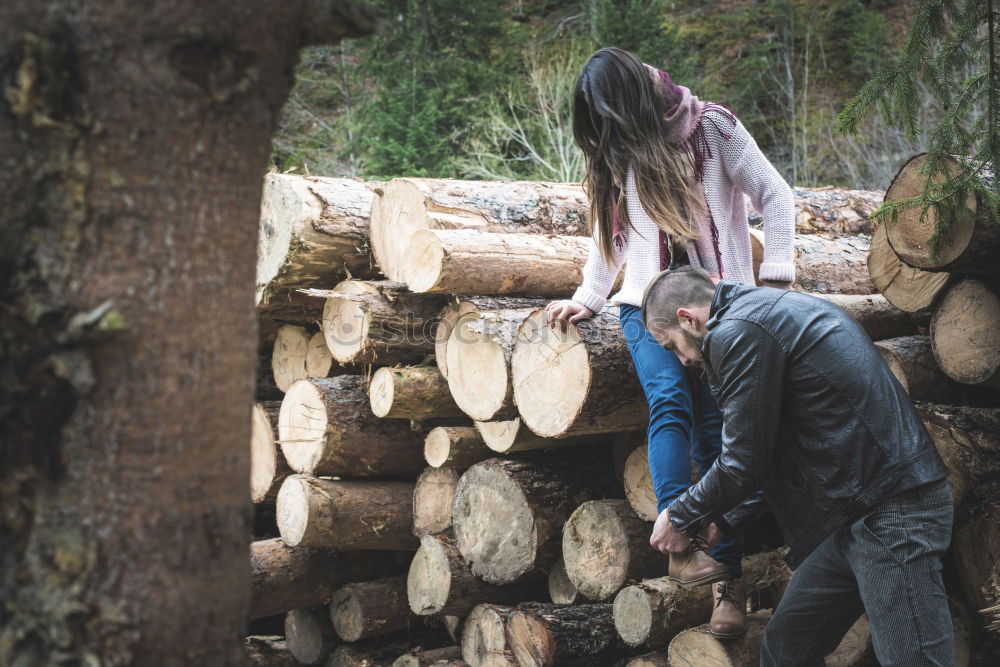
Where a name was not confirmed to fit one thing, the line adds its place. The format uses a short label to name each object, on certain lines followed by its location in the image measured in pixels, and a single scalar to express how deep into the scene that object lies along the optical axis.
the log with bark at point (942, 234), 3.07
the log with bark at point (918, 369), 3.52
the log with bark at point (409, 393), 4.03
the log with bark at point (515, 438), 3.71
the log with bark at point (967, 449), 3.15
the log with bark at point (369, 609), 4.46
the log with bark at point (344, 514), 4.23
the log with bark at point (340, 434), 4.25
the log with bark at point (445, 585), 3.97
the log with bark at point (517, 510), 3.74
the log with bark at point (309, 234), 4.18
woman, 3.13
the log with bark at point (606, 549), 3.44
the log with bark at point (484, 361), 3.52
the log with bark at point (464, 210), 4.08
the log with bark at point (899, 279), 3.46
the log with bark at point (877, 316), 3.96
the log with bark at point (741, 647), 3.03
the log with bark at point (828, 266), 4.46
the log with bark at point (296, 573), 4.40
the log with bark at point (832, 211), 5.33
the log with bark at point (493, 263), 3.78
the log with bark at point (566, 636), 3.50
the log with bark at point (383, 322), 4.05
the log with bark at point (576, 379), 3.18
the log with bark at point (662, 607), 3.11
